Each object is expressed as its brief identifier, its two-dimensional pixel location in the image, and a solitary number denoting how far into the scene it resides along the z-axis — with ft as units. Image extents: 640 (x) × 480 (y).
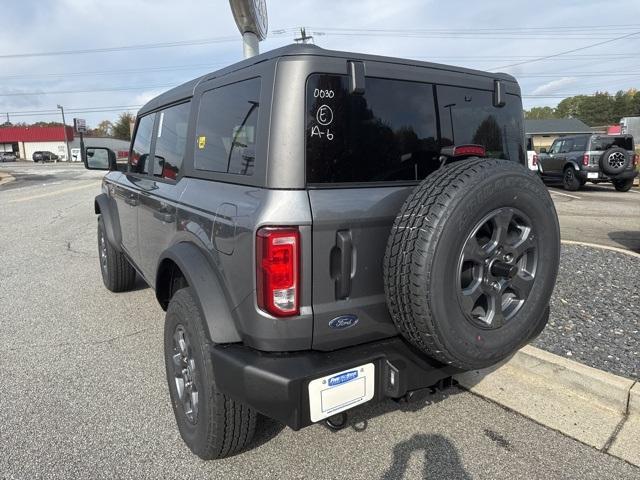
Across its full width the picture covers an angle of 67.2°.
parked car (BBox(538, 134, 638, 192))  46.83
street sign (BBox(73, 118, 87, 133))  164.39
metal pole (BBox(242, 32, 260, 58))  29.50
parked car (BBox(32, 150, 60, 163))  220.84
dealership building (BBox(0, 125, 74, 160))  258.16
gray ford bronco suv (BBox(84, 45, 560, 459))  6.43
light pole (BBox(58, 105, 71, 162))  250.80
